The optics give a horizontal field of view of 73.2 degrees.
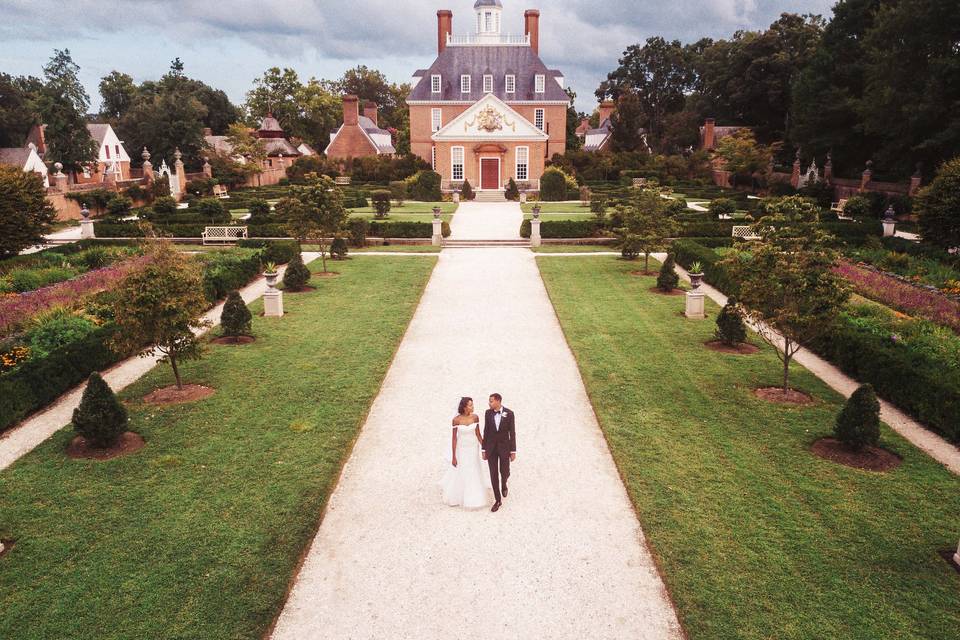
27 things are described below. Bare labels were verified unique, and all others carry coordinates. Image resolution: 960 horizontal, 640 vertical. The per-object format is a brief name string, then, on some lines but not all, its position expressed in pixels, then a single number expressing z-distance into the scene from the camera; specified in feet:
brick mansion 197.47
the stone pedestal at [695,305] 58.75
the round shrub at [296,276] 68.54
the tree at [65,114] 174.29
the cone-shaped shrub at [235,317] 50.96
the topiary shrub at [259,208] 120.67
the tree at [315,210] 74.43
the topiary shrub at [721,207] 112.78
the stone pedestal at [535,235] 99.76
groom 27.48
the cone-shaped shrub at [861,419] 31.17
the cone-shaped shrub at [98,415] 32.07
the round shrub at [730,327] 49.18
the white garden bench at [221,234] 105.70
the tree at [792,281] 36.88
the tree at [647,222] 73.67
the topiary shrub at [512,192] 165.78
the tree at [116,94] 307.99
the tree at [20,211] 78.43
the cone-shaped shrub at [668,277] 67.62
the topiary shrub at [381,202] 126.31
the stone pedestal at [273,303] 59.52
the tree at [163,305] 37.58
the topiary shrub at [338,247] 86.48
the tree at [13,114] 209.30
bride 26.89
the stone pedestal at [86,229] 107.55
